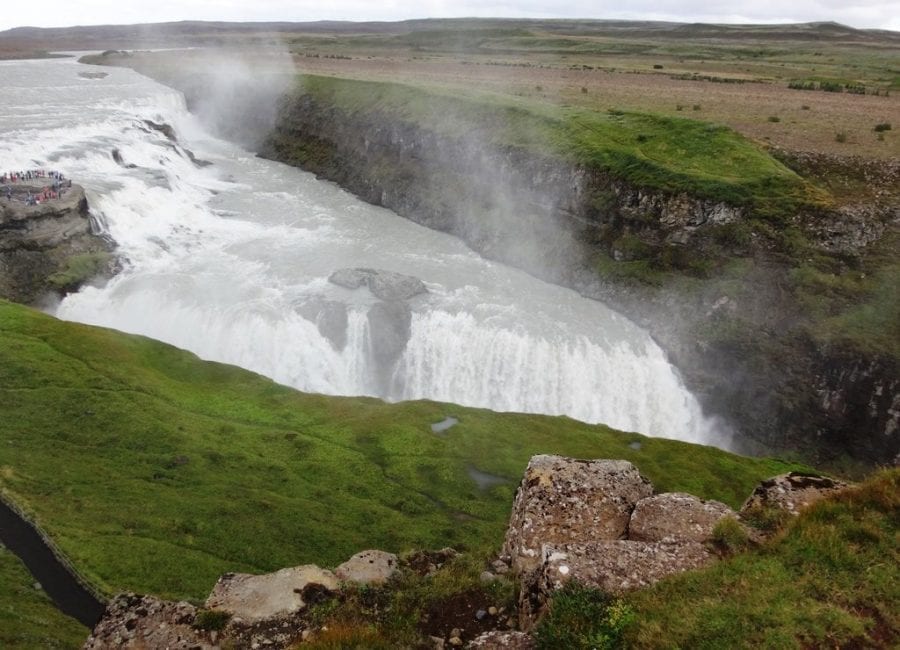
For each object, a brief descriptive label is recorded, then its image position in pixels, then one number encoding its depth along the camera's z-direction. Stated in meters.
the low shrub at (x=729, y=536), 12.14
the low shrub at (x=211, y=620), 12.45
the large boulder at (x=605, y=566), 11.11
